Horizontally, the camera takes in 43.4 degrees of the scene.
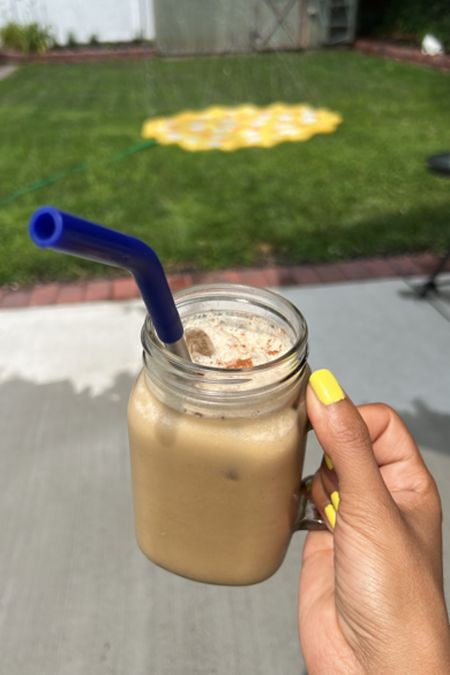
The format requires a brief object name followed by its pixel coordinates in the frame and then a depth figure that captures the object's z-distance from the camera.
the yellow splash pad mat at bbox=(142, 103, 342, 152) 5.75
